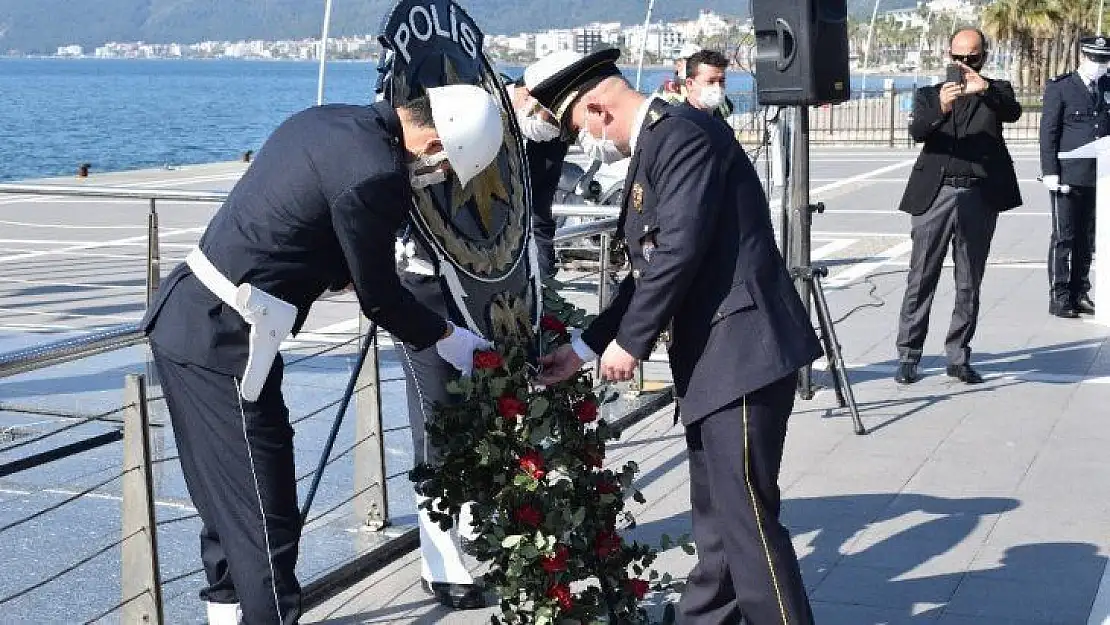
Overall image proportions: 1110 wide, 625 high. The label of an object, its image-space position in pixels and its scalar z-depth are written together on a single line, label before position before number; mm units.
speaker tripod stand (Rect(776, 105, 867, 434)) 8023
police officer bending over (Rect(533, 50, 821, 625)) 3990
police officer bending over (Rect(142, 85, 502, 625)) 3777
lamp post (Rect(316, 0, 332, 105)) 16547
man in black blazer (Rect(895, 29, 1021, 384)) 8883
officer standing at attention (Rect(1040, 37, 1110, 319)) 11180
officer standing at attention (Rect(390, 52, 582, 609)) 5066
